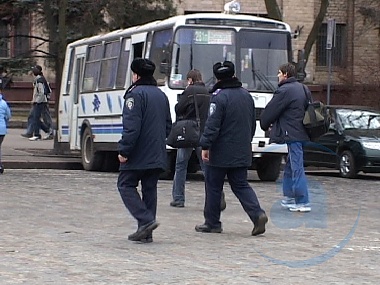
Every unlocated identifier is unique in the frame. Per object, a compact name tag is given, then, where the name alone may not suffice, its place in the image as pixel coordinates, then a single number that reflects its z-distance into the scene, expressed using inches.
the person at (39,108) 1117.1
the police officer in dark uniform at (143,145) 418.6
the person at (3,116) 751.1
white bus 729.6
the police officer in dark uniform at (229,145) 448.8
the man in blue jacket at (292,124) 546.6
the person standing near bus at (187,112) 541.3
